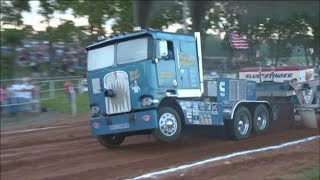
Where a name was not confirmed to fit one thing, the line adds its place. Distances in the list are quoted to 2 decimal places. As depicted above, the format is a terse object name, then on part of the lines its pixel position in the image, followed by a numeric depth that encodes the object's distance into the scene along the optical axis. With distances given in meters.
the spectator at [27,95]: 21.61
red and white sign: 15.71
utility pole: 24.89
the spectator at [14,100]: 21.17
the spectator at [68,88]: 24.10
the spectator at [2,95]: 20.80
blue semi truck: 11.76
